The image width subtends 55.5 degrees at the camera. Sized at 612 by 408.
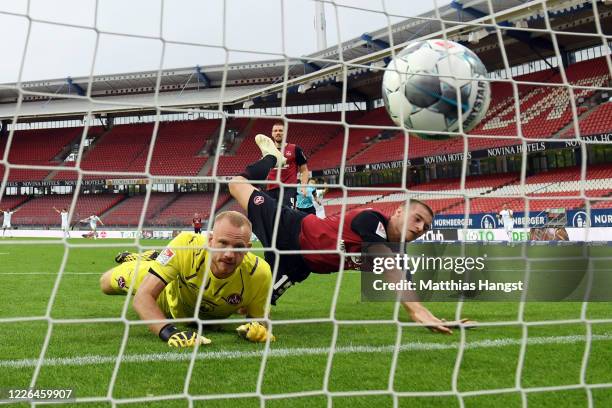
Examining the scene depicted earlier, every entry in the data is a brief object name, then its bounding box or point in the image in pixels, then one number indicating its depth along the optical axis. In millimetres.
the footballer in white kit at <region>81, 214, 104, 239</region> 26188
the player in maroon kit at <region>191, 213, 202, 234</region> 22344
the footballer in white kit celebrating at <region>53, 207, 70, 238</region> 24838
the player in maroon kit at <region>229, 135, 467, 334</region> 3836
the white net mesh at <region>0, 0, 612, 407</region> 2516
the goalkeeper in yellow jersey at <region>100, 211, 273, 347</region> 3266
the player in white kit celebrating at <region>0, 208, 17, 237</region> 26128
